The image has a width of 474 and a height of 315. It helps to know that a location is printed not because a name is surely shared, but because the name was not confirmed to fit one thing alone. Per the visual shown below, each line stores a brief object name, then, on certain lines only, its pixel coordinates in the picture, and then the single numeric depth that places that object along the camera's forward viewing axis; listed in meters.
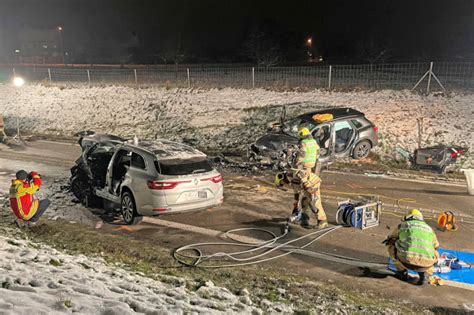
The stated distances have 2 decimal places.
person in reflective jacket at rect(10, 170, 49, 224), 8.06
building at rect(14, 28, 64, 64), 90.25
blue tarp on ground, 6.33
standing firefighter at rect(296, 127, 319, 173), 8.18
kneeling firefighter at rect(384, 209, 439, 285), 5.82
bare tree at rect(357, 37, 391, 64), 38.03
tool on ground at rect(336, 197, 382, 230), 8.16
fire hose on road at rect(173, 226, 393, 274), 6.91
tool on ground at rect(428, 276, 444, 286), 6.19
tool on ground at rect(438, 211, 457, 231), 8.16
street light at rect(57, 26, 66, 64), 68.66
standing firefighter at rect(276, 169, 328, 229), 8.11
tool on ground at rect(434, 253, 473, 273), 6.57
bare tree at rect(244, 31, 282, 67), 36.59
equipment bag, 11.61
